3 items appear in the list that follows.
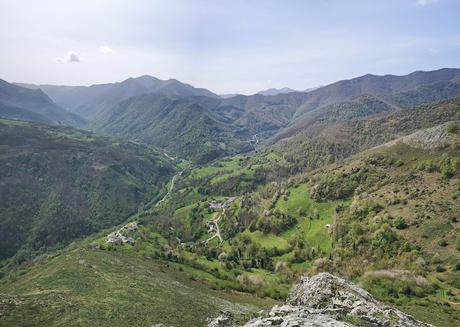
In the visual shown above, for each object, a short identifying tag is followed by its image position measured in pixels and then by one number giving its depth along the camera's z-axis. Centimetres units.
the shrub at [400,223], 12688
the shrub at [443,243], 10906
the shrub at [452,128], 17188
